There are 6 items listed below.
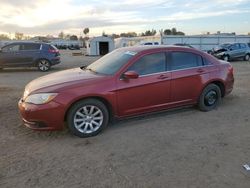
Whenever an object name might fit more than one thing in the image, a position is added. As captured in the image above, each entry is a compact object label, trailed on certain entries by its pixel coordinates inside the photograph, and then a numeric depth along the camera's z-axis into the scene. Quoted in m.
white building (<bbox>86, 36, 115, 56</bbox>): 29.78
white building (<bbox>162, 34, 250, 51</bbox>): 26.34
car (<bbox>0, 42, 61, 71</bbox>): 11.49
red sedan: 3.59
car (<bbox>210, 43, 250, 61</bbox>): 16.80
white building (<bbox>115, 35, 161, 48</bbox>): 27.15
